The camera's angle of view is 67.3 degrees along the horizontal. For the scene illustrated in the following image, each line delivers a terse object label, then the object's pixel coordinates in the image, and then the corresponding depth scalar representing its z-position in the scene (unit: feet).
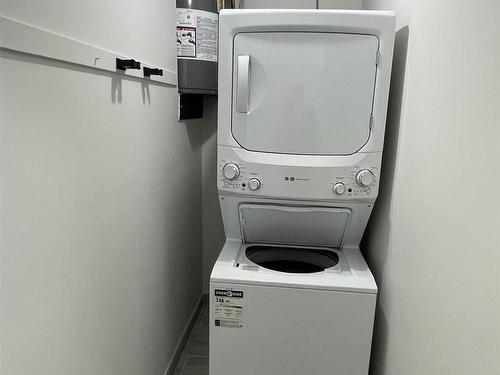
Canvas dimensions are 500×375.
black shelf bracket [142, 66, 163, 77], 4.75
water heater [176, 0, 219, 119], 5.72
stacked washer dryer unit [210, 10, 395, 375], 4.54
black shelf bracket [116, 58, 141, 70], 4.02
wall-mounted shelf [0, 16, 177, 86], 2.48
